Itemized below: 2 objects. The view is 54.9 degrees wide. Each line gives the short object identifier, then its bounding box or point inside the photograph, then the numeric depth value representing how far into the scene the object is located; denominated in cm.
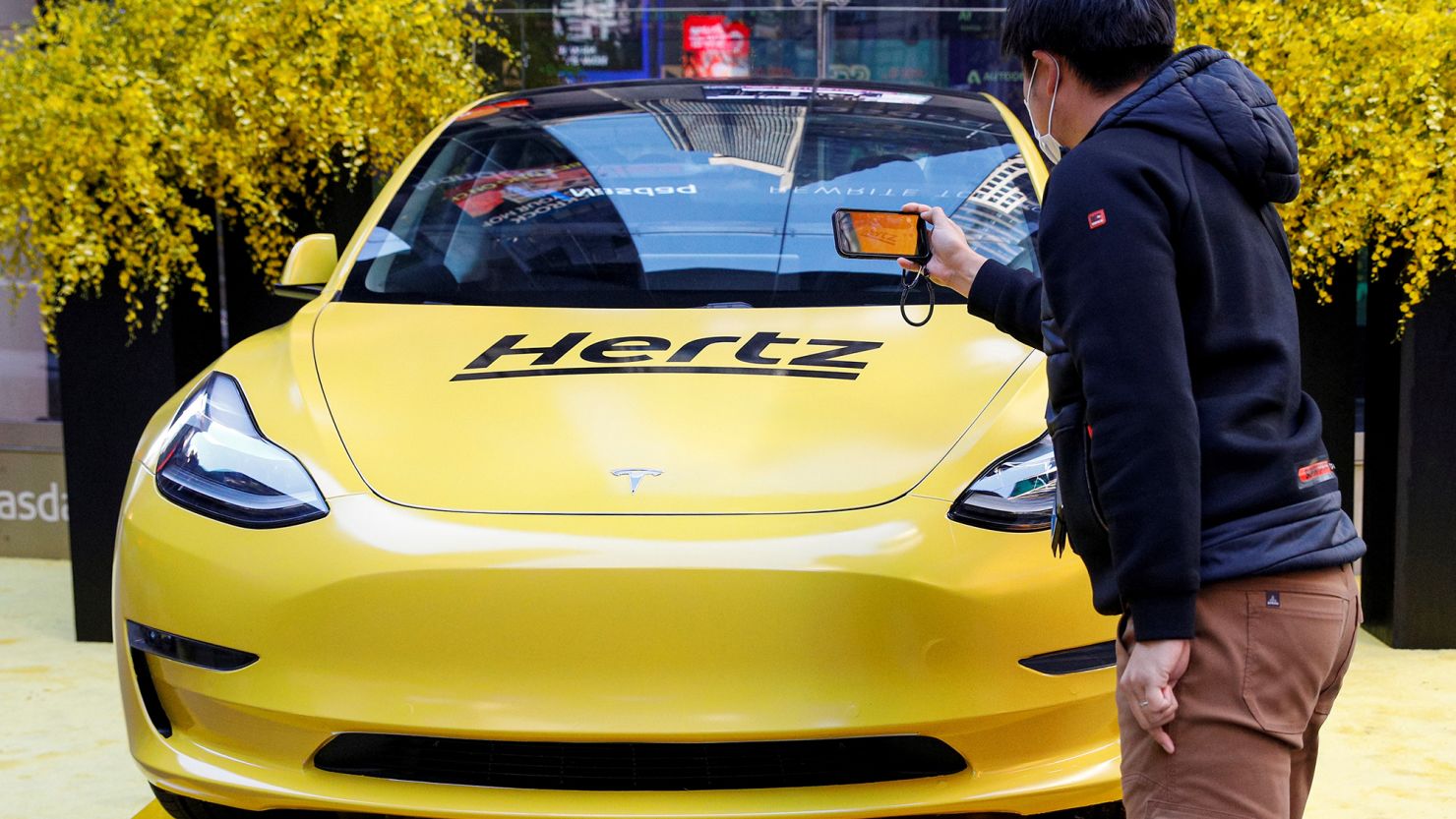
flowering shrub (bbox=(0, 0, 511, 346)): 393
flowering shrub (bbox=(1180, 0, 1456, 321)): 376
